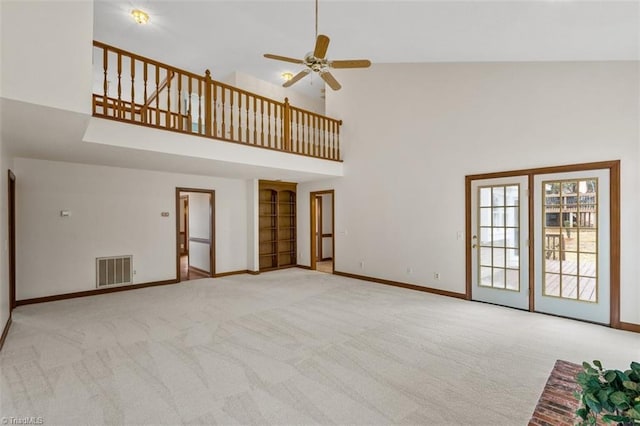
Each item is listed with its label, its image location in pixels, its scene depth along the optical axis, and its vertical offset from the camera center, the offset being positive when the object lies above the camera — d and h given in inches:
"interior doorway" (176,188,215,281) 277.9 -24.7
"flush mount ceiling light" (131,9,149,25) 193.2 +124.3
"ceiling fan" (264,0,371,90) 125.3 +64.3
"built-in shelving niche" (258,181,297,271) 315.9 -14.5
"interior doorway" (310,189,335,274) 395.9 -24.8
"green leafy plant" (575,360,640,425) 41.9 -26.2
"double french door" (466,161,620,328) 155.6 -16.4
